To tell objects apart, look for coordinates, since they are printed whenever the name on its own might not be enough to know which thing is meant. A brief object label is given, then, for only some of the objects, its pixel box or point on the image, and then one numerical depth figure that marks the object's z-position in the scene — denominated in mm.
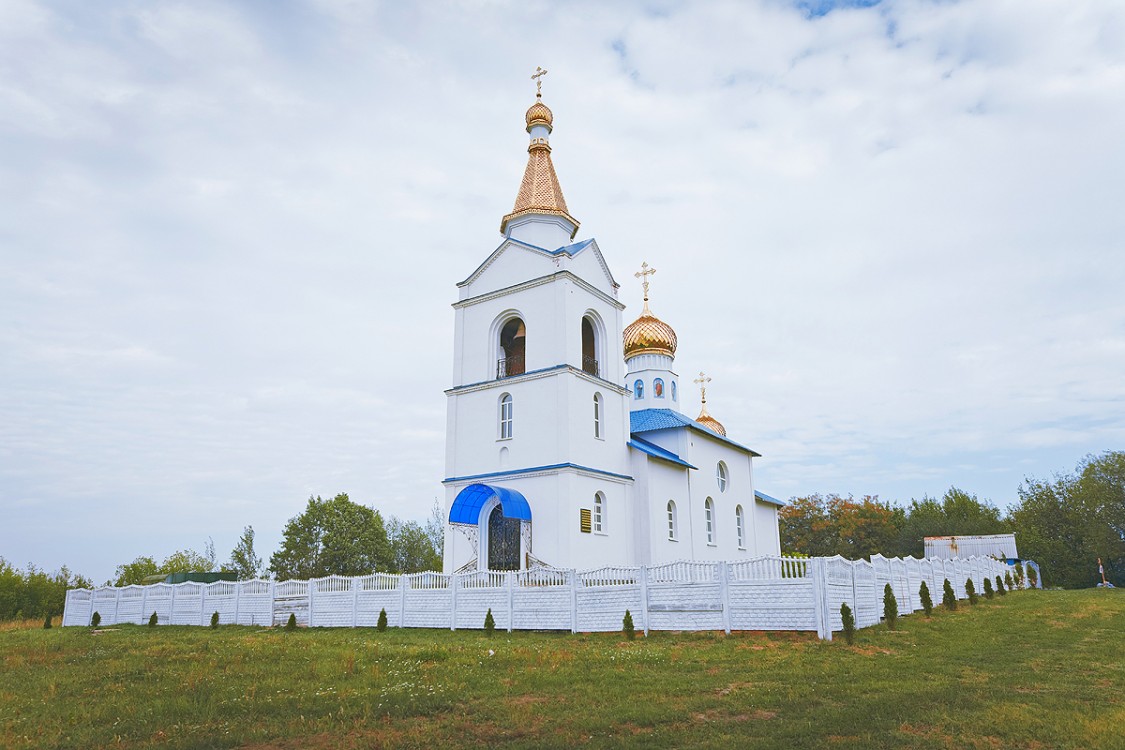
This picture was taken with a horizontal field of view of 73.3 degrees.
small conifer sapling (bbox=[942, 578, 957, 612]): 18938
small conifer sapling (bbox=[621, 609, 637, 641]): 14359
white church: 22172
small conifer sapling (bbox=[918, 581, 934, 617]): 16981
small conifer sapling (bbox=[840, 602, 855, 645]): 12291
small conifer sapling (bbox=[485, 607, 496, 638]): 16156
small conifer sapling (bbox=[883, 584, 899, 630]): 14297
